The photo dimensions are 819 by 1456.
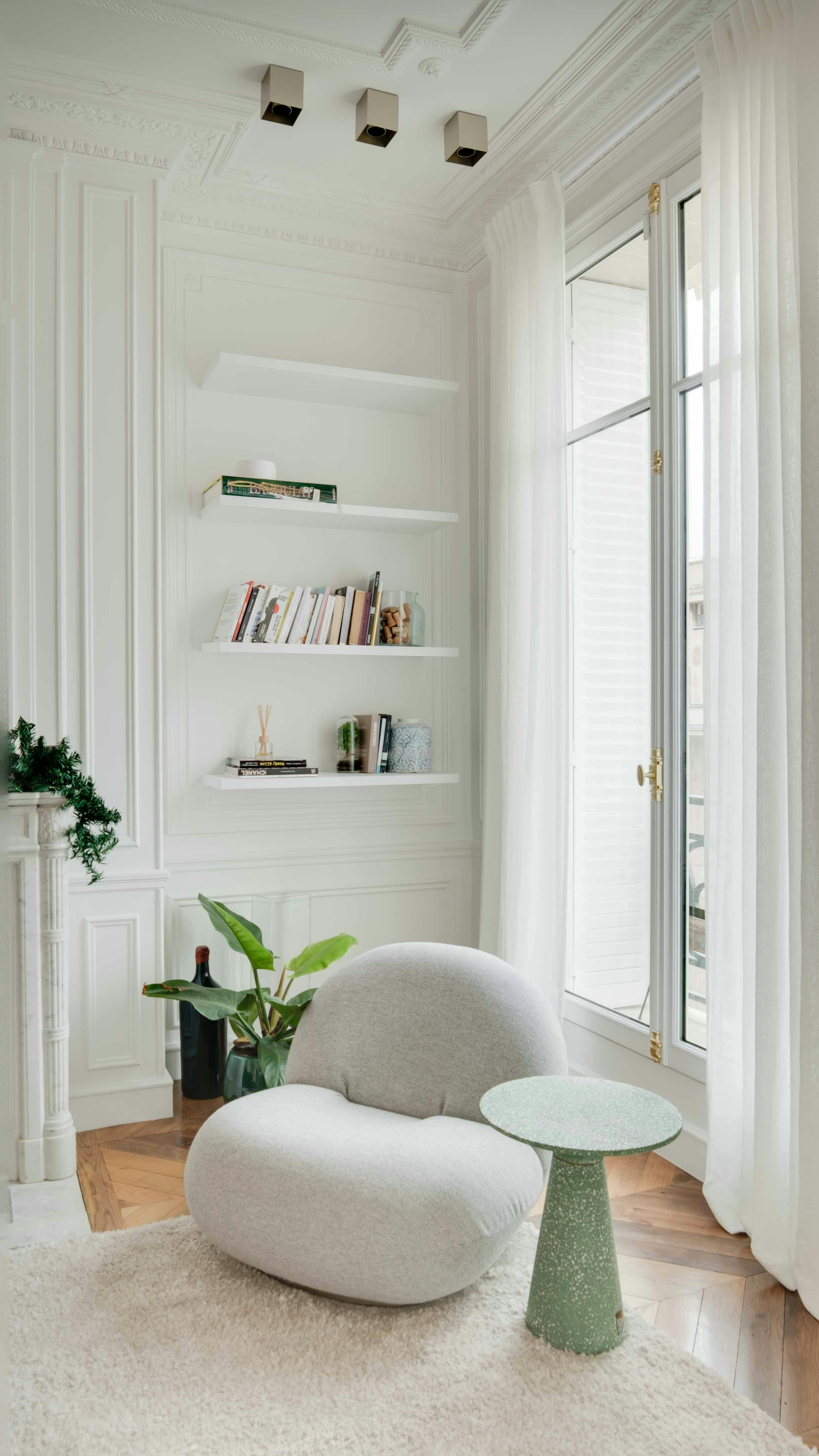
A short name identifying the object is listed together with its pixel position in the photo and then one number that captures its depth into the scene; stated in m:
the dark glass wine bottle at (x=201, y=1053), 3.17
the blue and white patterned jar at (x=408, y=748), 3.55
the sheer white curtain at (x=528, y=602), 3.11
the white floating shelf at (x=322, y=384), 3.29
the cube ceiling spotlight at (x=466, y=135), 3.01
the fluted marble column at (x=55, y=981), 2.68
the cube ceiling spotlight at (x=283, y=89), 2.78
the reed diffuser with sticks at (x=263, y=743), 3.42
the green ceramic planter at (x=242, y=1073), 2.89
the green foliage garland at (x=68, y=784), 2.78
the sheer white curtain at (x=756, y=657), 2.12
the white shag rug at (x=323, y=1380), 1.62
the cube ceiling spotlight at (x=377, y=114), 2.88
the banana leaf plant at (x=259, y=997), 2.78
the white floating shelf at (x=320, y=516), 3.26
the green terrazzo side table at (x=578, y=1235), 1.83
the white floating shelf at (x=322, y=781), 3.25
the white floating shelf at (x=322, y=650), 3.24
